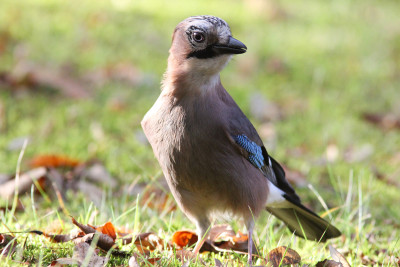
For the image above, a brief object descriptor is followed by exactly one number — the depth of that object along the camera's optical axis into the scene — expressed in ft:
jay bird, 18.94
